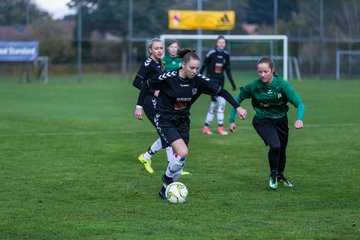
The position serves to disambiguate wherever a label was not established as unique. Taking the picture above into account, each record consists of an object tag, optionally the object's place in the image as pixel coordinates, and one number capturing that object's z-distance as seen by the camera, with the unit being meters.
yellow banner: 74.16
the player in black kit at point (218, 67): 29.32
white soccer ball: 14.99
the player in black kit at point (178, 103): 15.58
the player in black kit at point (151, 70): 18.97
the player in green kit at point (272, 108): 16.67
